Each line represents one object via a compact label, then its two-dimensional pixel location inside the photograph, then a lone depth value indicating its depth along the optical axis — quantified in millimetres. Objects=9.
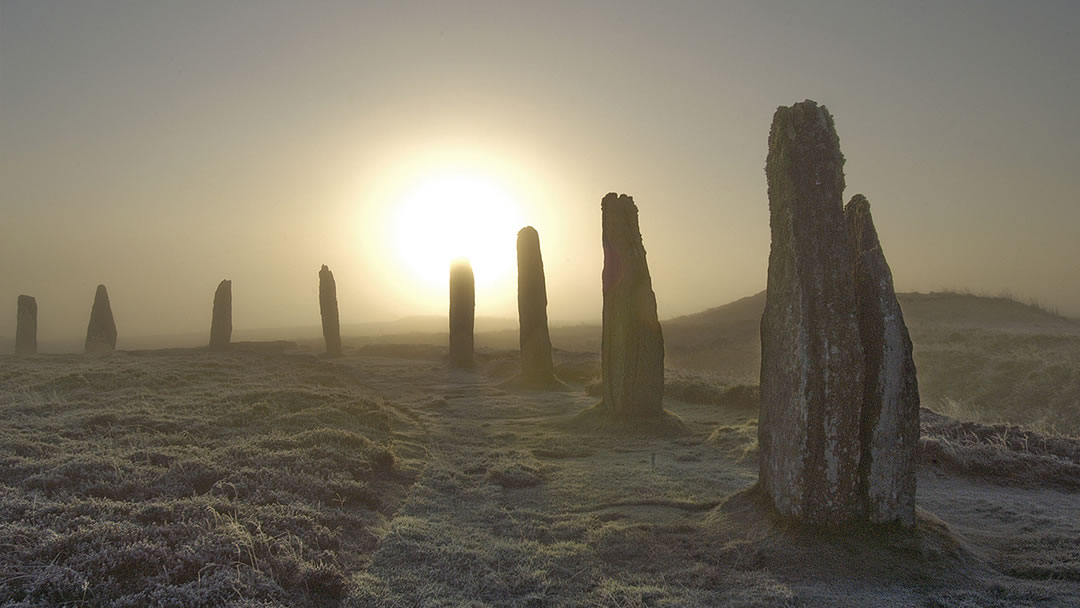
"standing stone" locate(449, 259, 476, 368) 24594
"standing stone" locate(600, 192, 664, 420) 12805
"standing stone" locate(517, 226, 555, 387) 19250
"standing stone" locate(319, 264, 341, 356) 30891
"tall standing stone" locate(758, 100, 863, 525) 6281
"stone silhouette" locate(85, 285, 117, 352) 31516
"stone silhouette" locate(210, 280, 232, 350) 31172
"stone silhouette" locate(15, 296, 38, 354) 32406
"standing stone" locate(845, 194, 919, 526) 6266
